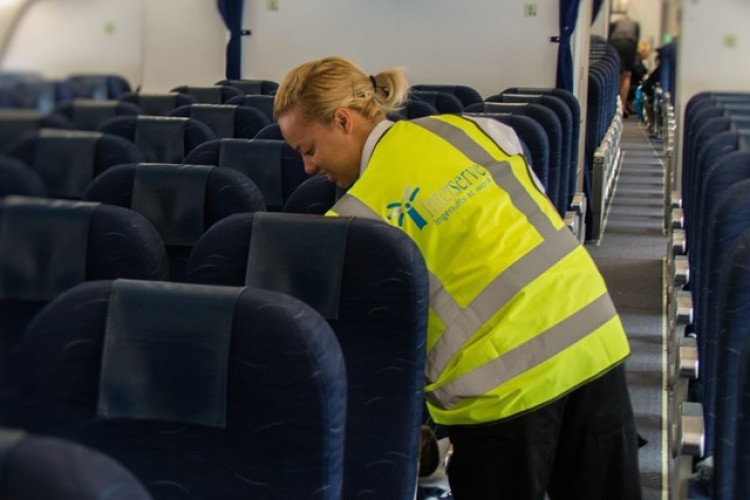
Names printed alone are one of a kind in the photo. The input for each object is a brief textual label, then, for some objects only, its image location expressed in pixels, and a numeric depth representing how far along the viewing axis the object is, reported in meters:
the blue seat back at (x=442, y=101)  7.50
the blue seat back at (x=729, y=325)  1.95
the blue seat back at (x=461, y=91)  8.76
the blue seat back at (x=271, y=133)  4.56
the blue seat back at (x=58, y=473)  0.85
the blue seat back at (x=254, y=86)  9.03
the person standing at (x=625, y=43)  14.54
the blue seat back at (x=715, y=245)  2.67
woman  2.05
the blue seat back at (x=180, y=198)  2.73
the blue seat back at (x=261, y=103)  7.01
